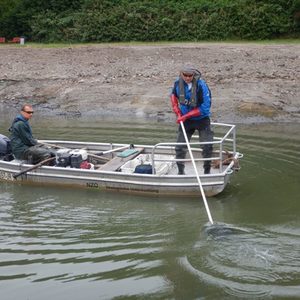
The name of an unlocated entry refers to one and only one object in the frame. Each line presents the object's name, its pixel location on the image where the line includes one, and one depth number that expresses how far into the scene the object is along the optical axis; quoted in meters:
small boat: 10.73
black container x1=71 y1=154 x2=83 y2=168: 11.87
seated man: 11.89
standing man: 10.71
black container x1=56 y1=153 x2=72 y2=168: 11.89
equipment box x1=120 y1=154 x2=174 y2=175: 11.46
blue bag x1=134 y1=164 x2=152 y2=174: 11.24
